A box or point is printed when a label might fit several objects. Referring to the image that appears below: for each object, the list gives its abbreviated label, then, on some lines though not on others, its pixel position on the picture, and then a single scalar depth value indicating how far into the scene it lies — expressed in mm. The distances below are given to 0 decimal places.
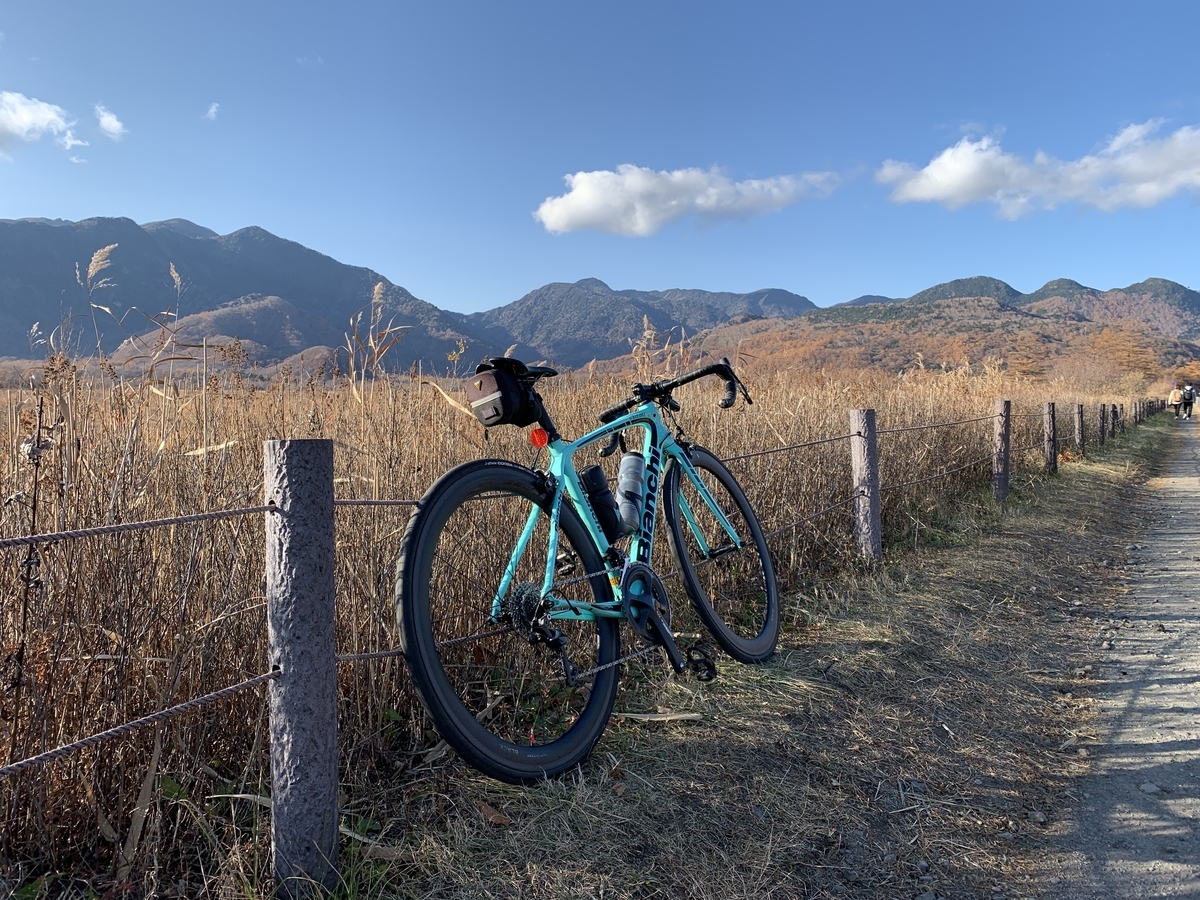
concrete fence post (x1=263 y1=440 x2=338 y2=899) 1573
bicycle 1877
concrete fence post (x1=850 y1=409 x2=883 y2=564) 4781
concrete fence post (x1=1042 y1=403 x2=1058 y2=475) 9680
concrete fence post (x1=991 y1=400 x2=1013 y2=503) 7477
